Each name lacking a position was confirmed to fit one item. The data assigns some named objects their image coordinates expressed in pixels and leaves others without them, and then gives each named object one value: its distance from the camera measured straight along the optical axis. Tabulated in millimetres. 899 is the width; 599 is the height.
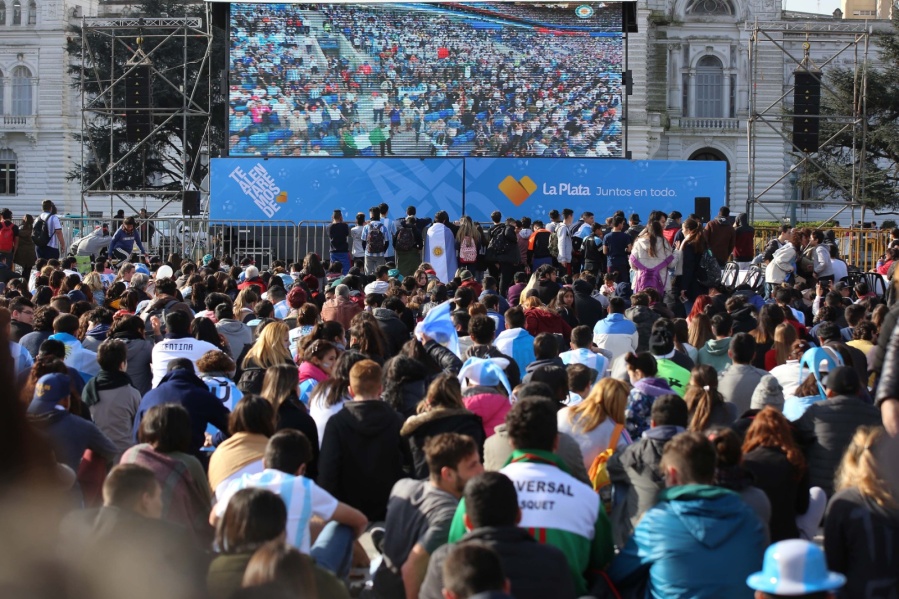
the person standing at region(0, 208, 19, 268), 39219
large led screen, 49531
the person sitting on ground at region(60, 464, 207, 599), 3967
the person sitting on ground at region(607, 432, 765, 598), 9633
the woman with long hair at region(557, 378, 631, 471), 13430
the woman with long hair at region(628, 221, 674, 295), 31797
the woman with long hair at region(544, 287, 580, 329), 25109
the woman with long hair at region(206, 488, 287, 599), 8461
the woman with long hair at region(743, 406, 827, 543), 11922
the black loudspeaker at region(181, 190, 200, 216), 50750
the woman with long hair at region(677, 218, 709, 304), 32750
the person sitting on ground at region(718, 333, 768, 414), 16234
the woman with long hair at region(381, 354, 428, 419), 15227
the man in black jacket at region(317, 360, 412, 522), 13453
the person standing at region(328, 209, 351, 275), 38281
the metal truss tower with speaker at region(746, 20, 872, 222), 54969
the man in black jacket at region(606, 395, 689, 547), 11516
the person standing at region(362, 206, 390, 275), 37969
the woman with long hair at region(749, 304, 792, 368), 20672
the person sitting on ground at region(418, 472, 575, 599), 8766
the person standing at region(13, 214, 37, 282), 39656
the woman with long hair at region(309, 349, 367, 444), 14867
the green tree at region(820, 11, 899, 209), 79625
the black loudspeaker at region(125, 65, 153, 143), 55406
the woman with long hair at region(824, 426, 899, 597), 9359
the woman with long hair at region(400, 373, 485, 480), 12836
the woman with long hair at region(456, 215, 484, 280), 36687
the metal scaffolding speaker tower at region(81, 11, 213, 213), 56406
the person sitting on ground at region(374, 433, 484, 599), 10406
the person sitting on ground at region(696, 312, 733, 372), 19484
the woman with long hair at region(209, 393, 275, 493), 12023
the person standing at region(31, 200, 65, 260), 40594
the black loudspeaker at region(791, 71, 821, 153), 54781
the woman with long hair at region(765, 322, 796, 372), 19234
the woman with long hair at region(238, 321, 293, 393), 16969
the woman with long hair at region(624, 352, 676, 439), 14219
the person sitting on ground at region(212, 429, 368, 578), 10367
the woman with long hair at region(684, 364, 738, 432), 13328
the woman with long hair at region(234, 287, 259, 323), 23234
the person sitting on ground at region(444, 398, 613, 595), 9992
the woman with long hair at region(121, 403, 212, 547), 10836
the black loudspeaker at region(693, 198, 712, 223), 45656
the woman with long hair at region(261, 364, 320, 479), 13703
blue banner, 46187
